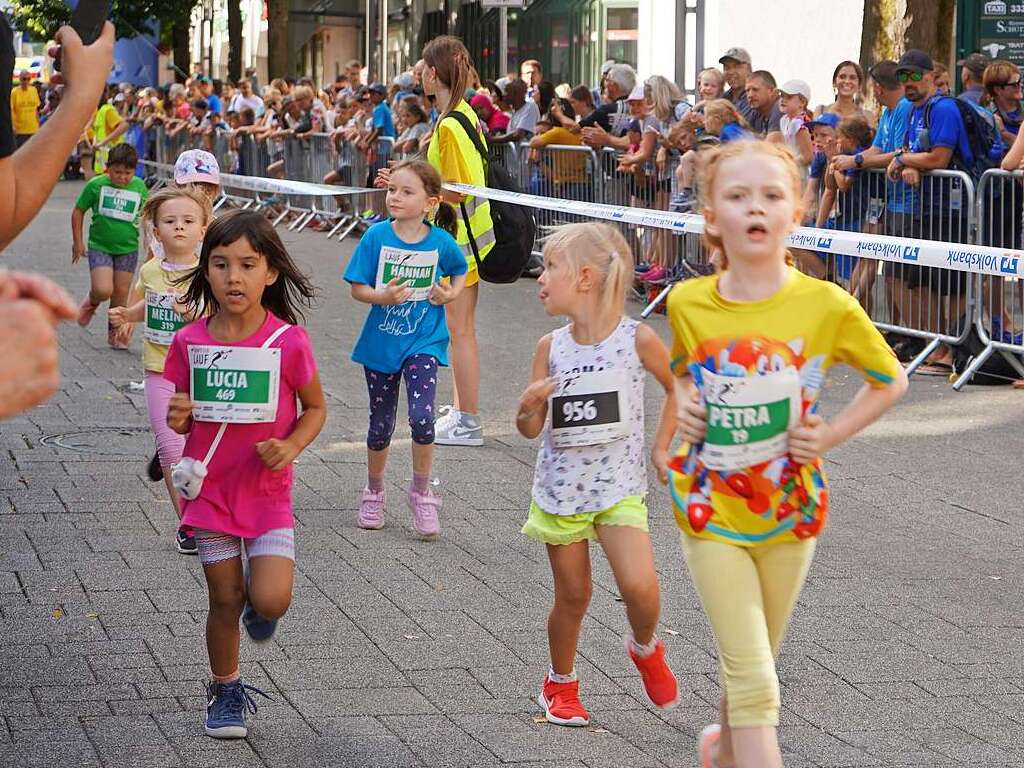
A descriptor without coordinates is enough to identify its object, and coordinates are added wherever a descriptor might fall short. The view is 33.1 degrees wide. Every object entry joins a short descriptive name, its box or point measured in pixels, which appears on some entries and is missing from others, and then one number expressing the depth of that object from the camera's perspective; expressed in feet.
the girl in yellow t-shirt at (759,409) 12.97
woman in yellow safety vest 30.42
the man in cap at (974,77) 43.40
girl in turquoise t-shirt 24.03
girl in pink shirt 15.71
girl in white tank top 16.02
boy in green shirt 39.11
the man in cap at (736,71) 48.21
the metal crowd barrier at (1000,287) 35.60
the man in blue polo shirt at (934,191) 37.32
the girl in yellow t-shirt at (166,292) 22.25
